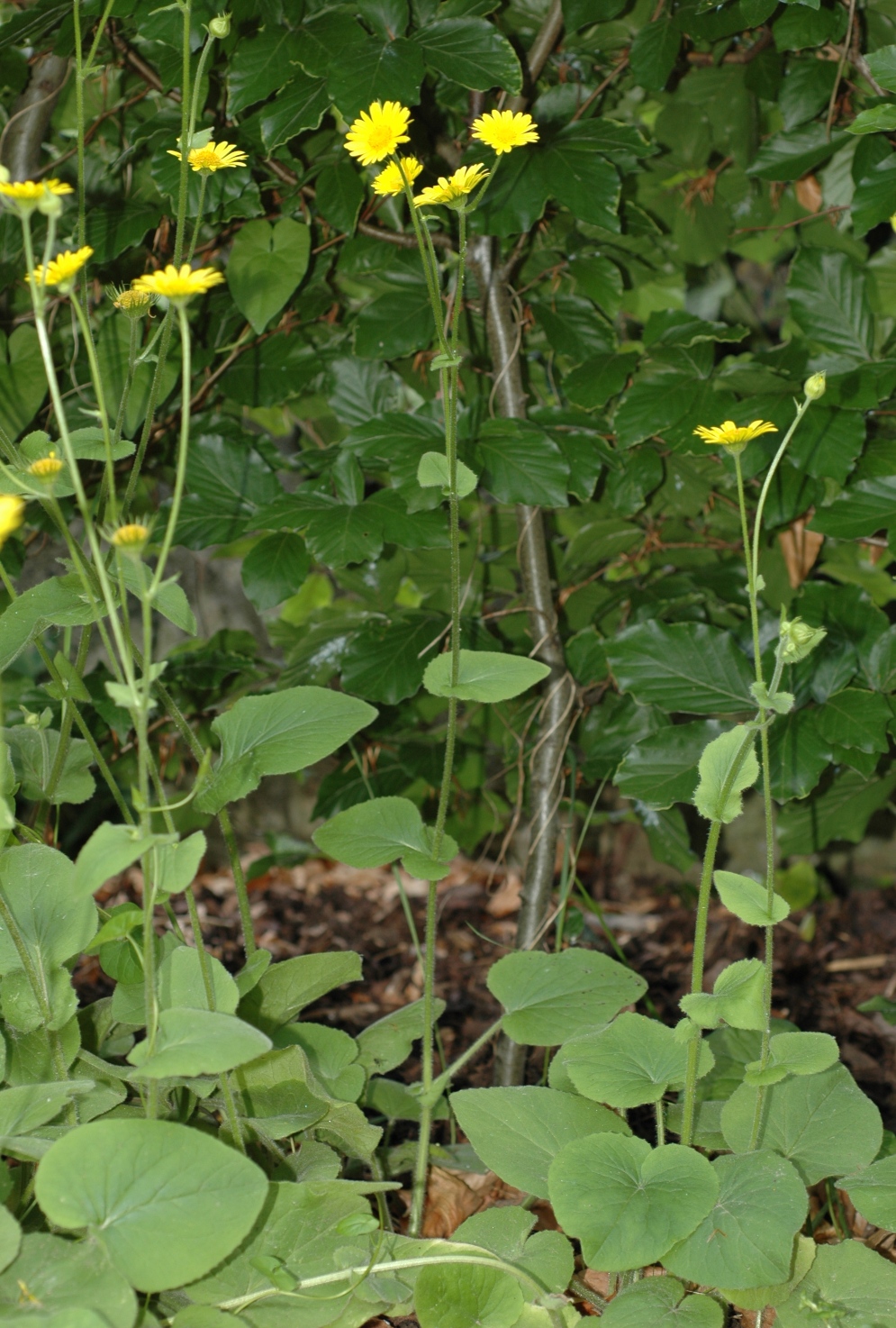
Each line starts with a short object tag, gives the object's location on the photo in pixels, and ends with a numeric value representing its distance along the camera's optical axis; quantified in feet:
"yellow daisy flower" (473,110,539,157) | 7.19
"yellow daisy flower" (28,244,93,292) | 6.66
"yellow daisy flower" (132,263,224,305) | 6.60
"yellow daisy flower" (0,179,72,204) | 6.65
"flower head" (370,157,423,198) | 7.02
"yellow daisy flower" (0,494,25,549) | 6.51
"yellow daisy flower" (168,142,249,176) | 7.25
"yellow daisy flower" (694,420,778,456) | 7.00
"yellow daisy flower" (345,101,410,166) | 7.08
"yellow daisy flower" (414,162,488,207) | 7.00
